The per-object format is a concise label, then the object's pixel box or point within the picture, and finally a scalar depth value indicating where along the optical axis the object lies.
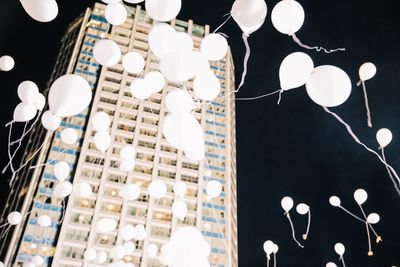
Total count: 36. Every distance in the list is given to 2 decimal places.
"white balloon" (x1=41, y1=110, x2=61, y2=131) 5.07
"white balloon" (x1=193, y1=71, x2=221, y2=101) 4.23
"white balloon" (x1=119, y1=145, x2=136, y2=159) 5.79
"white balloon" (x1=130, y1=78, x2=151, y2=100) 4.65
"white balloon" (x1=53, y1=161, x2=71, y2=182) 6.22
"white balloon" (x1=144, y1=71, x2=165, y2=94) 4.57
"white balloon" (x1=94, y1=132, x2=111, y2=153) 5.40
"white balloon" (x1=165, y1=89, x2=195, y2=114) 3.94
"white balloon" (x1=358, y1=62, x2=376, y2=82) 5.14
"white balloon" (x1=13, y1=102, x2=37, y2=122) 4.86
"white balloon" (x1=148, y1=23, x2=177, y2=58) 3.82
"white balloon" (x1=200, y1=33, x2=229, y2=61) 4.33
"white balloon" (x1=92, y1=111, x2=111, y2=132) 5.36
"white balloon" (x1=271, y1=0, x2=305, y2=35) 3.90
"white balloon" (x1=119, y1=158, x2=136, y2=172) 5.75
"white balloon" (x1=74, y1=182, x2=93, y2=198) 5.94
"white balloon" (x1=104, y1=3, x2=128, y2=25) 4.56
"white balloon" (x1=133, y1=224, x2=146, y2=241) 6.13
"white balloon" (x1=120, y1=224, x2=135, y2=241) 6.21
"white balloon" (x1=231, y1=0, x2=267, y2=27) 3.74
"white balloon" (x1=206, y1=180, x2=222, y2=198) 5.80
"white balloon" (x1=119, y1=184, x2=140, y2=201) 6.09
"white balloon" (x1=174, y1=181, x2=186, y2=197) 5.88
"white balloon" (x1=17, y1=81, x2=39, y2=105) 4.84
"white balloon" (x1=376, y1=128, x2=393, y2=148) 5.46
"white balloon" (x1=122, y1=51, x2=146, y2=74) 4.92
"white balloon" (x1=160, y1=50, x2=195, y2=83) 3.75
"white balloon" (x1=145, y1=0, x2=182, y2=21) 3.73
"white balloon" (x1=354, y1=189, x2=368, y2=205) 6.31
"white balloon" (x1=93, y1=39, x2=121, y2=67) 4.61
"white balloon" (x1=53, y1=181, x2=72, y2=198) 5.62
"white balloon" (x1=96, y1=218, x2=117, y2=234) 6.60
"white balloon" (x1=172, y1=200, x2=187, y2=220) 5.56
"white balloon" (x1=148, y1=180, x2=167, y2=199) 5.89
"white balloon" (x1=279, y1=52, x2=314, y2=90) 3.83
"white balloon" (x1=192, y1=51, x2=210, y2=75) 3.85
